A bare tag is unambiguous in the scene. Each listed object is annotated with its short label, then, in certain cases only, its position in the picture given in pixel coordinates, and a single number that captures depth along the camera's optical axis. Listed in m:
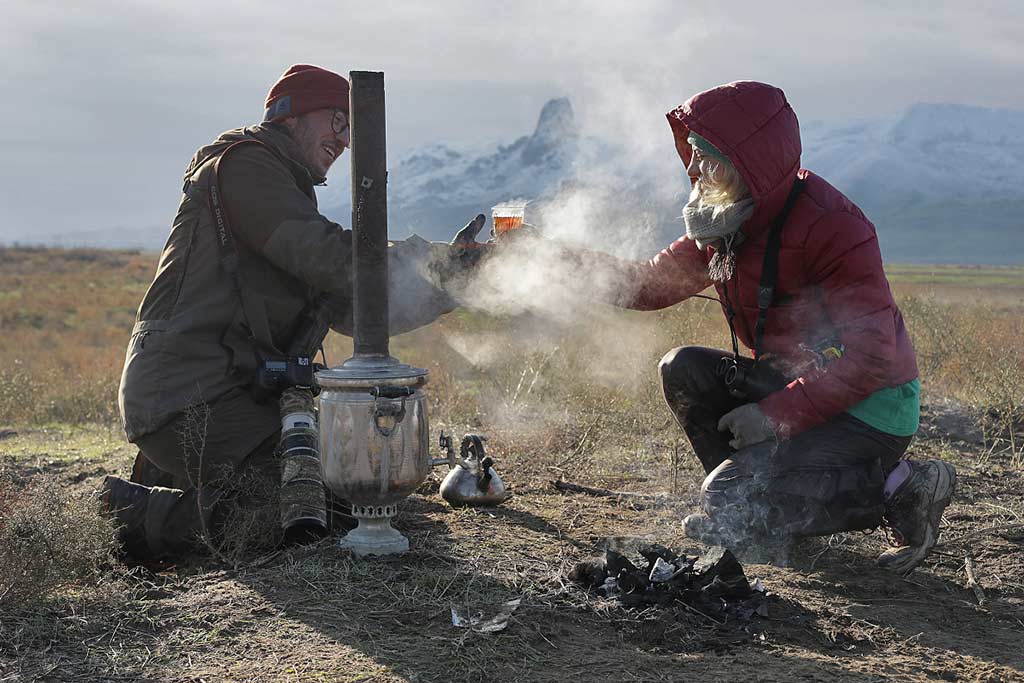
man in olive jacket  4.52
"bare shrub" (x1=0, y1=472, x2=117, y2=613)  3.58
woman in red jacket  4.04
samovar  3.88
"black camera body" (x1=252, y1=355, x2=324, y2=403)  4.63
